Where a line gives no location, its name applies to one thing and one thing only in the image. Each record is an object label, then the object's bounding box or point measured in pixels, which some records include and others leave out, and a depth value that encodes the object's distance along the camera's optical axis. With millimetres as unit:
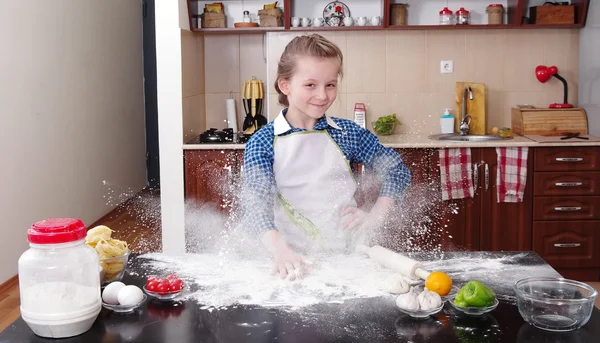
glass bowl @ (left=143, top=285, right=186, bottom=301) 1653
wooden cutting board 4621
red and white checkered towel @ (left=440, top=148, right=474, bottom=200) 4215
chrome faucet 4578
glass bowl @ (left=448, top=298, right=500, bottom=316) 1532
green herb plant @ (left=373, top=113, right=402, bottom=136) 4578
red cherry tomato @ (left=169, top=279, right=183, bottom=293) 1661
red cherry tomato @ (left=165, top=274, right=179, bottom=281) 1688
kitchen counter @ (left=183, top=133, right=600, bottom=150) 4176
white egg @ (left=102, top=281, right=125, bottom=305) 1613
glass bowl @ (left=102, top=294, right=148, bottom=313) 1590
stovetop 4336
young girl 2150
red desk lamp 4645
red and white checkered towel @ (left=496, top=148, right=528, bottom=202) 4207
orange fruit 1629
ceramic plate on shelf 4555
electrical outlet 4707
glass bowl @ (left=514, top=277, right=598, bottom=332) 1472
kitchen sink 4385
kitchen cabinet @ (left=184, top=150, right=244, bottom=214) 4277
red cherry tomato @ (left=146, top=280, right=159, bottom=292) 1674
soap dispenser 4625
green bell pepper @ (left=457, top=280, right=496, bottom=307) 1527
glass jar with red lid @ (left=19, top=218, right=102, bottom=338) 1443
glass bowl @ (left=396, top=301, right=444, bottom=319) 1525
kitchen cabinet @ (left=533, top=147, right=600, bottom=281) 4211
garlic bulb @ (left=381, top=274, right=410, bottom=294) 1662
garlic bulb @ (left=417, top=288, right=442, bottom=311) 1530
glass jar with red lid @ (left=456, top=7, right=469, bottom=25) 4555
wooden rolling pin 1766
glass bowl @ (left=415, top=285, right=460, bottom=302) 1622
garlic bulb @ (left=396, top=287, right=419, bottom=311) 1526
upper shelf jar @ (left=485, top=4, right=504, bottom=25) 4547
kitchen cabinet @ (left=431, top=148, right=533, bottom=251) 4262
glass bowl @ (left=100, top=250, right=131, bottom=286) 1737
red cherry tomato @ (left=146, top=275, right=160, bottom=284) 1706
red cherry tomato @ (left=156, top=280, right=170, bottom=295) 1658
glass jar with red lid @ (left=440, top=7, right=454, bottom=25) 4543
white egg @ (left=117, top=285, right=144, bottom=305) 1589
